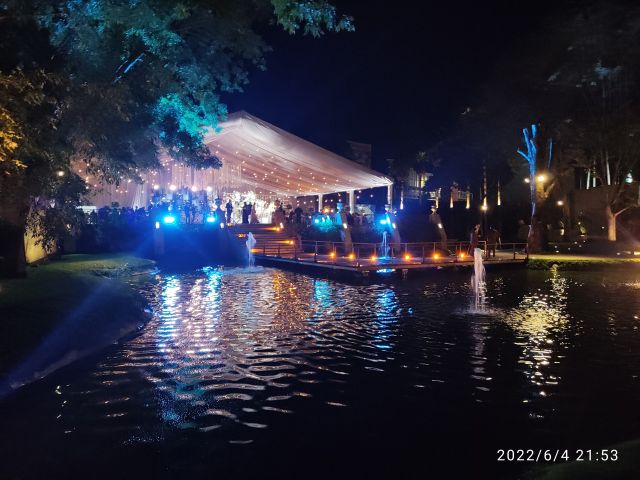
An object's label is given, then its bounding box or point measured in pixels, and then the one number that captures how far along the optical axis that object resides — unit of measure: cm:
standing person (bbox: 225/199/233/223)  3372
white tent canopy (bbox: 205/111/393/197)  2875
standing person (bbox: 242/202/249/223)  3531
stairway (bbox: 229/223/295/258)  2962
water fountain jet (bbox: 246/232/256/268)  2781
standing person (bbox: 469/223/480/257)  2673
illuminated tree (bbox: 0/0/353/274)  964
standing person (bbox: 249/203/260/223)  3619
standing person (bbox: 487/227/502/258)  2772
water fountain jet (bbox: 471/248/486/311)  1518
